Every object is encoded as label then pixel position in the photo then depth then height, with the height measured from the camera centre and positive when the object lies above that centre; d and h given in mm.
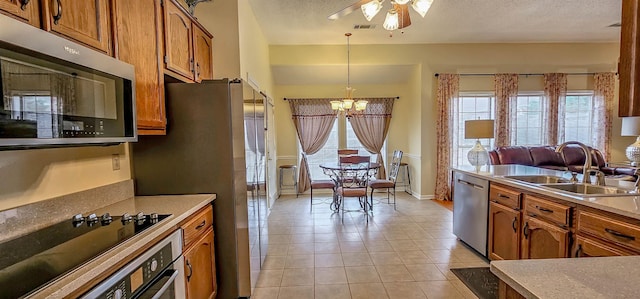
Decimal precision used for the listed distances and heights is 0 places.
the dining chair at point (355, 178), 4271 -719
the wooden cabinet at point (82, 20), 1144 +517
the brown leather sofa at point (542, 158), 5168 -430
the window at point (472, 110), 5672 +490
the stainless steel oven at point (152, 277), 1094 -594
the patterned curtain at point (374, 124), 6199 +266
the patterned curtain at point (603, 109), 5621 +472
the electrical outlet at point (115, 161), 1939 -145
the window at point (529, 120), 5699 +282
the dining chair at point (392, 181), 4848 -762
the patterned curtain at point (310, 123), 6133 +299
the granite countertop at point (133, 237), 907 -430
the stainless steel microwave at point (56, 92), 932 +186
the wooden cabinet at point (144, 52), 1584 +507
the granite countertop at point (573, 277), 801 -433
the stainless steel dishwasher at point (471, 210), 2947 -807
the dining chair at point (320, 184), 4910 -800
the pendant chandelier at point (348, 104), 4797 +552
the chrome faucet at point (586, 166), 2350 -260
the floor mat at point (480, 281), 2400 -1282
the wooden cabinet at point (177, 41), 2037 +741
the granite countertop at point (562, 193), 1674 -414
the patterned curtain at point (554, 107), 5566 +517
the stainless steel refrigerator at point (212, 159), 2094 -145
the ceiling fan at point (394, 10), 2320 +1062
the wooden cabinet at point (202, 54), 2588 +799
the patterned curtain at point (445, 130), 5480 +105
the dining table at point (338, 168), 4598 -501
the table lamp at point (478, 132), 3398 +38
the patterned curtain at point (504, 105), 5520 +565
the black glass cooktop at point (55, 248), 917 -426
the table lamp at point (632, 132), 3834 +18
